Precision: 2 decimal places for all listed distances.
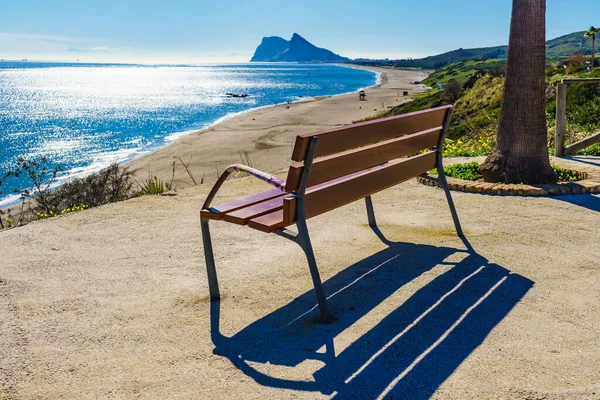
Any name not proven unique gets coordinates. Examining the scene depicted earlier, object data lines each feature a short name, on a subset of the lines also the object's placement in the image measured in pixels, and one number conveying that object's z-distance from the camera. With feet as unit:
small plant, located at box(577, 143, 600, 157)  29.27
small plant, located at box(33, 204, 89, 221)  25.93
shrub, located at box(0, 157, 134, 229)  32.19
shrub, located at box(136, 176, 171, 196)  25.59
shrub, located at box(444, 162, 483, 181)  23.92
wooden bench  10.93
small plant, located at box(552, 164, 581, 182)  22.89
